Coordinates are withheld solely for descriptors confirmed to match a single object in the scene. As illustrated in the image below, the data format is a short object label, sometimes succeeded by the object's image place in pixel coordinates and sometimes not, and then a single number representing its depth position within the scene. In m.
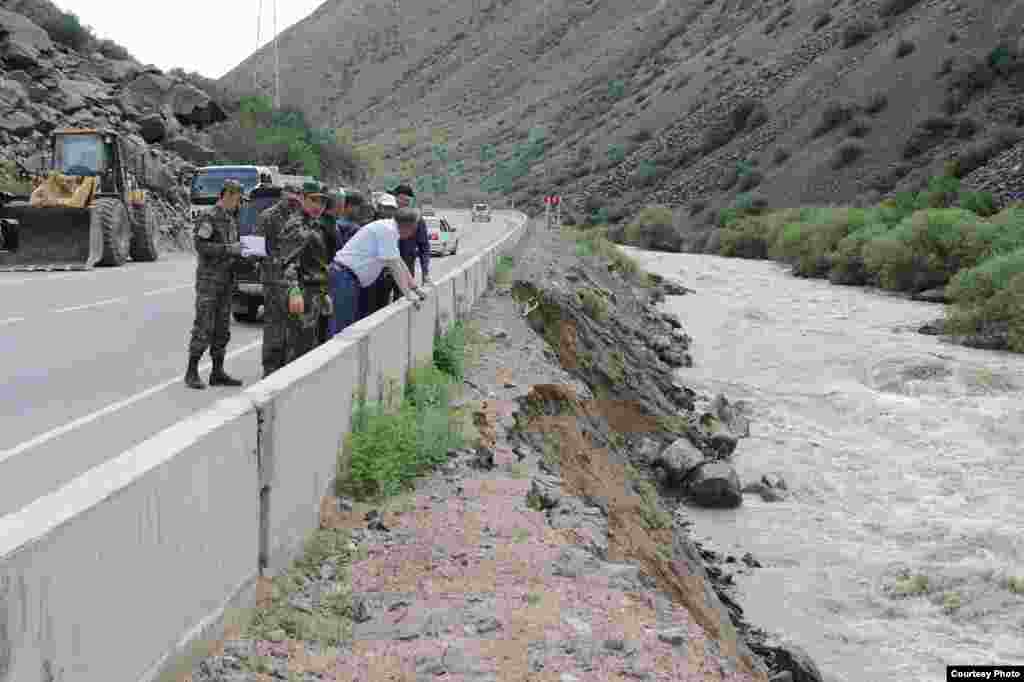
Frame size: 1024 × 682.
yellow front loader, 20.70
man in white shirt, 8.78
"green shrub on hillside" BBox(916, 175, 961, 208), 39.62
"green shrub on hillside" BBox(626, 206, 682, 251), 53.94
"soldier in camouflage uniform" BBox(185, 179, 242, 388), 8.84
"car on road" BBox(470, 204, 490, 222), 57.19
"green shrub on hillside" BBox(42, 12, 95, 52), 40.62
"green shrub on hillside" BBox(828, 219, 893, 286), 36.44
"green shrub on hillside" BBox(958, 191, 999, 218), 37.19
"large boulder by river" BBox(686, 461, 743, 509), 12.63
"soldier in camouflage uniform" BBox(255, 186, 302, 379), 8.54
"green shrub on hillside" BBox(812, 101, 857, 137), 55.34
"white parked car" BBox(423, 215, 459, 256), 30.50
